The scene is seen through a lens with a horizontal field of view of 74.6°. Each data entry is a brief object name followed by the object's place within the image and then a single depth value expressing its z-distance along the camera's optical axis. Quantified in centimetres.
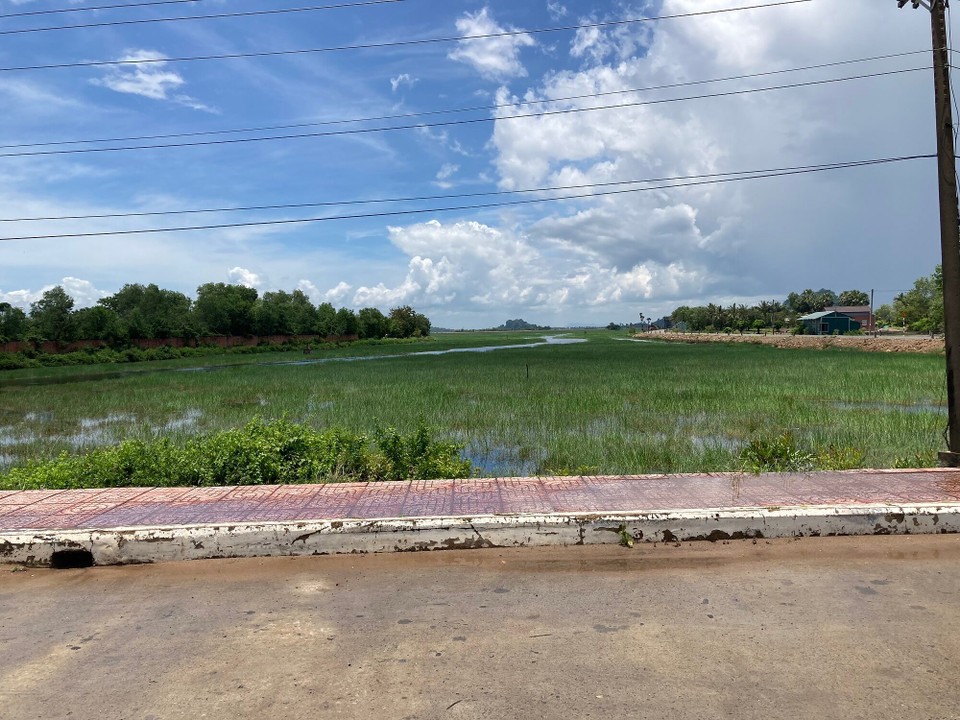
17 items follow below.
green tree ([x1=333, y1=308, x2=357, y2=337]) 11375
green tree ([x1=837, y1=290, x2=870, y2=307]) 13612
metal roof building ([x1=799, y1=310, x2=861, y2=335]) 8977
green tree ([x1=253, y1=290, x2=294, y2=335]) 9294
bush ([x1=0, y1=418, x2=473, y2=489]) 756
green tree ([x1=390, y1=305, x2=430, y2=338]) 15262
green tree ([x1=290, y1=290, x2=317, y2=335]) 10119
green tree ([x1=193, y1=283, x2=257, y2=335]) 8344
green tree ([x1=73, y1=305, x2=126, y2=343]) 6028
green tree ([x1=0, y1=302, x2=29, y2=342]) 5244
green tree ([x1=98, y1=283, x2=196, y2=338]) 6725
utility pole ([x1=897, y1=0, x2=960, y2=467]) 777
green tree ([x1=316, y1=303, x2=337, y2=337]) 10719
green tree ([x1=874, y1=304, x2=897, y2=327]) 10941
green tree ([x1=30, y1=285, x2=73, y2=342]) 5641
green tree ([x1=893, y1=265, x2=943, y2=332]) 5631
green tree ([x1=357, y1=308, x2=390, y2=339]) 12938
